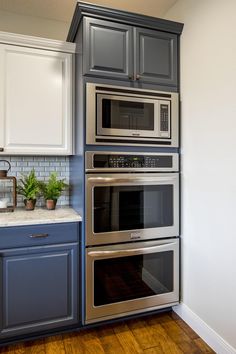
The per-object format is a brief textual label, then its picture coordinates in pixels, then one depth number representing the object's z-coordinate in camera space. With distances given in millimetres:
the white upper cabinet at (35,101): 2016
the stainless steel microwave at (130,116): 1878
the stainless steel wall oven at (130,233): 1899
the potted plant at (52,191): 2223
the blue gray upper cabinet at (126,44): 1897
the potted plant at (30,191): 2186
